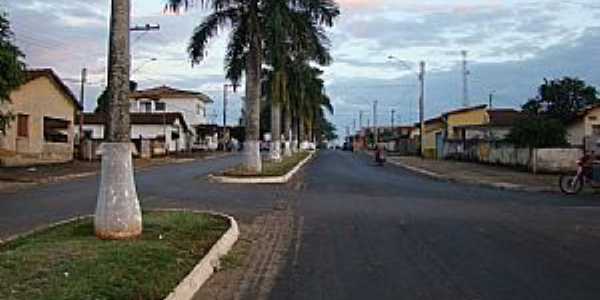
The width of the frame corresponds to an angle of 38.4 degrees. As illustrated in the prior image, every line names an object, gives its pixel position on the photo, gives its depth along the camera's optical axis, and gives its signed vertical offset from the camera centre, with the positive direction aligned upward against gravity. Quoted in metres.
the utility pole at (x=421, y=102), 69.69 +3.12
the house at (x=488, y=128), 71.50 +1.12
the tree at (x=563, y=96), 82.56 +4.43
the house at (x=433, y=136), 76.93 +0.41
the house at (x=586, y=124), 55.41 +1.18
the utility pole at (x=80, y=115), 58.12 +1.55
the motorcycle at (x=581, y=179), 28.98 -1.27
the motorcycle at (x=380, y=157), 57.16 -1.15
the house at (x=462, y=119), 75.00 +1.91
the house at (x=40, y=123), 44.69 +0.76
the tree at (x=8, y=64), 28.89 +2.42
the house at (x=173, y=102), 111.25 +4.61
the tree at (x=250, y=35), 33.66 +4.11
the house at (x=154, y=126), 86.50 +1.09
